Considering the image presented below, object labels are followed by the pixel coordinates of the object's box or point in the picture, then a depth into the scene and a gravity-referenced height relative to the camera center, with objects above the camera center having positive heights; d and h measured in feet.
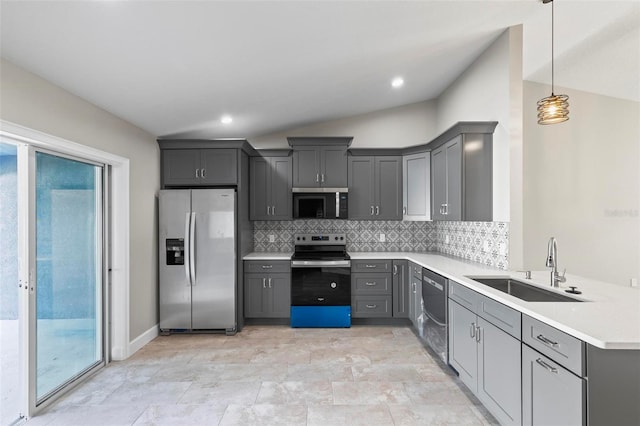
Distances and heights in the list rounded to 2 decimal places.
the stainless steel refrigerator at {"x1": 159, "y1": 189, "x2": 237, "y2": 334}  12.66 -2.03
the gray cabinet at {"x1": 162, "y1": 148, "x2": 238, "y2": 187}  13.15 +1.92
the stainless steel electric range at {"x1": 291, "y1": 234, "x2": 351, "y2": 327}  13.41 -3.56
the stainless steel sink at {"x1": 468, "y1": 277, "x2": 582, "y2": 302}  7.21 -2.06
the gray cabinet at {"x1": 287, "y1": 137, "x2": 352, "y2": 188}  14.53 +2.20
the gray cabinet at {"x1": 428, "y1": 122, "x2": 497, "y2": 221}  10.16 +1.37
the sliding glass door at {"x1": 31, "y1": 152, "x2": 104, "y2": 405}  8.20 -1.74
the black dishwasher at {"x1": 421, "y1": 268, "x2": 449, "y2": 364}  9.68 -3.39
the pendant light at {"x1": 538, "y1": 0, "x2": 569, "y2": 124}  7.18 +2.39
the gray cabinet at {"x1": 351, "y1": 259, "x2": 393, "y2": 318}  13.64 -3.46
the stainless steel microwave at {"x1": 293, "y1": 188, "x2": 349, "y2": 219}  14.39 +0.39
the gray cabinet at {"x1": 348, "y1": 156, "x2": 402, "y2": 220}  14.89 +1.07
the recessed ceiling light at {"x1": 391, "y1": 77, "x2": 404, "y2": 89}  11.70 +5.03
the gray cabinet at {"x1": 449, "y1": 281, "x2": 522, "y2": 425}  6.27 -3.41
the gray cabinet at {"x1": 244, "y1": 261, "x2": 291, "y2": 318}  13.61 -3.47
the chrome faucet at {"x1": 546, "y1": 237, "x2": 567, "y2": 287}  7.34 -1.23
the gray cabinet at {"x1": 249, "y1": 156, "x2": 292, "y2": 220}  14.73 +1.13
